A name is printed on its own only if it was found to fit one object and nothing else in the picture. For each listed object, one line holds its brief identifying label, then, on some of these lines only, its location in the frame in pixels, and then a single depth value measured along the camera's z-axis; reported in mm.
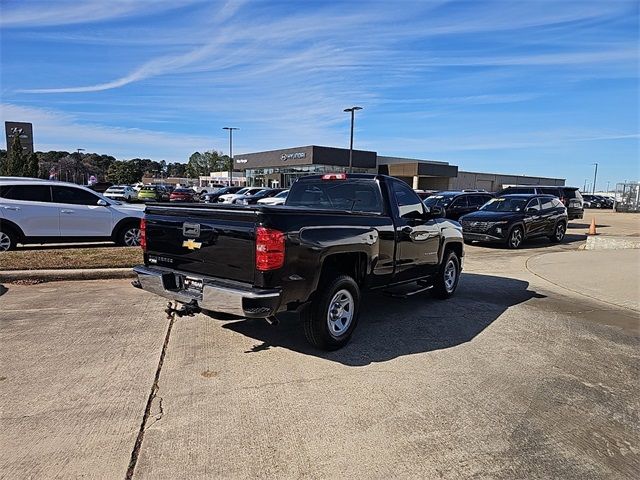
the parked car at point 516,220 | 14852
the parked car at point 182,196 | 36031
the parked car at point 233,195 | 32219
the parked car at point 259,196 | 26777
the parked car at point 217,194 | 35438
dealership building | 55688
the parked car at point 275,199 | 21275
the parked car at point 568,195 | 22266
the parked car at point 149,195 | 36688
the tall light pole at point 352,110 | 35625
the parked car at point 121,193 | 35125
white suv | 10156
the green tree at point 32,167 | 47938
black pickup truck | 4211
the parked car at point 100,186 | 49250
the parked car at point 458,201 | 20359
